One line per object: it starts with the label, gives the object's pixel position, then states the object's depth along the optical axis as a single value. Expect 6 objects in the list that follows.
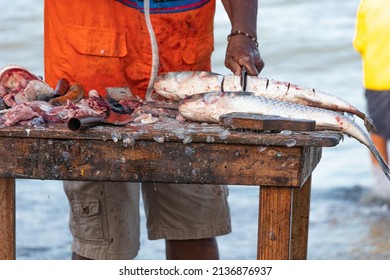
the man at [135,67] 6.87
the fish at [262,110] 5.74
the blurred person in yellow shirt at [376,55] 11.56
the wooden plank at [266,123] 5.43
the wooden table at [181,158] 5.37
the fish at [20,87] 6.21
